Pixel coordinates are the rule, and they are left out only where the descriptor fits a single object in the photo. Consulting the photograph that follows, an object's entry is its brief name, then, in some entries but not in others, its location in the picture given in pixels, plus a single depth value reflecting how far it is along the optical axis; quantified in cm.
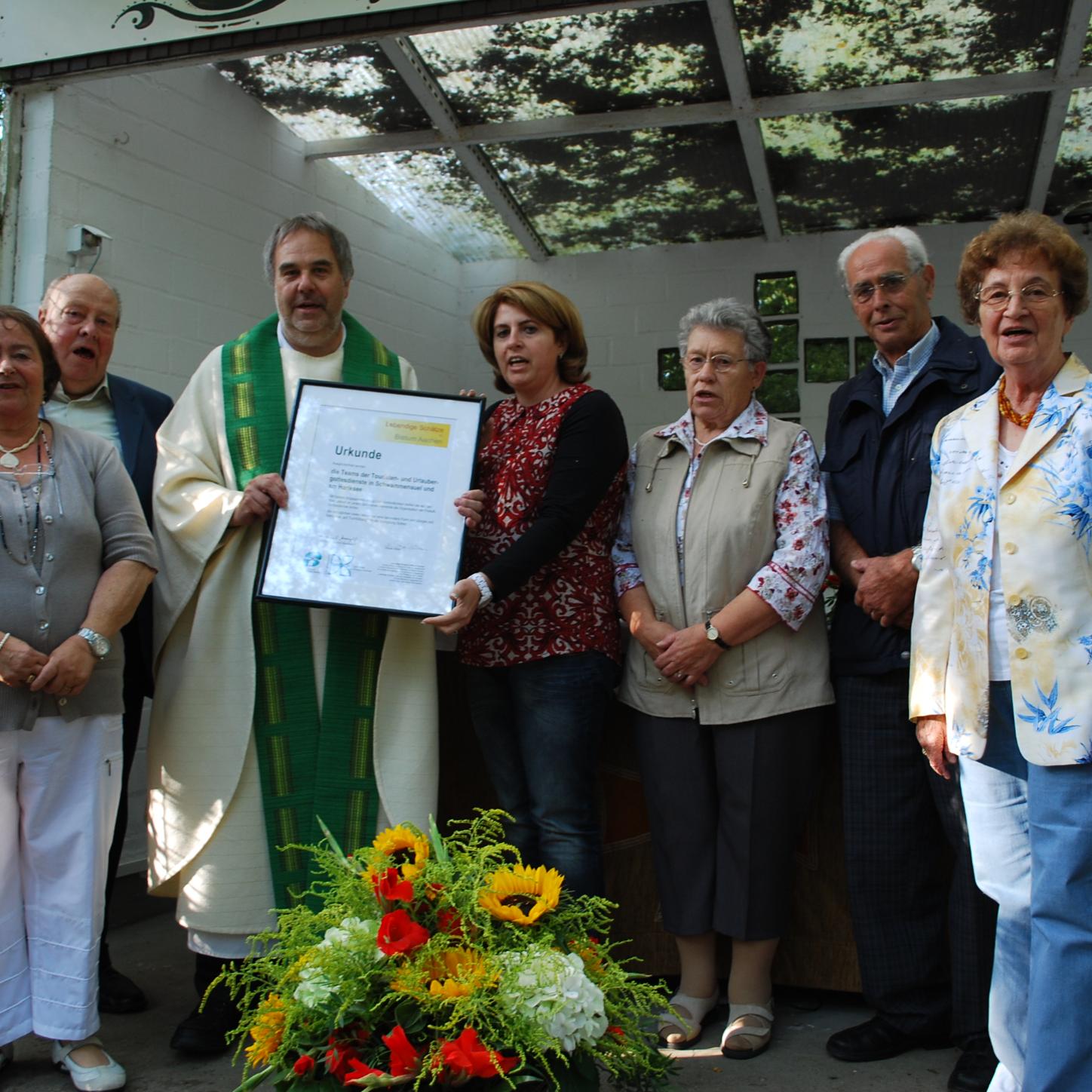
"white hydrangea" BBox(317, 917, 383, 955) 167
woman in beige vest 255
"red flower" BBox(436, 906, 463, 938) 169
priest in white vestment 259
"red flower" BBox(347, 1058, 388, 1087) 154
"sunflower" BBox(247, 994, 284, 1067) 168
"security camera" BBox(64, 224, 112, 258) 364
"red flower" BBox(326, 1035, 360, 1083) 158
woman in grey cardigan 237
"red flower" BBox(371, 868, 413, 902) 171
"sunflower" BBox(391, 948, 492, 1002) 158
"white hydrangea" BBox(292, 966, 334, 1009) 162
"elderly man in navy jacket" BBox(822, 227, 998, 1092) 246
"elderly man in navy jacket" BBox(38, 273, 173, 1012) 293
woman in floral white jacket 181
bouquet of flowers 157
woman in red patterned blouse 253
